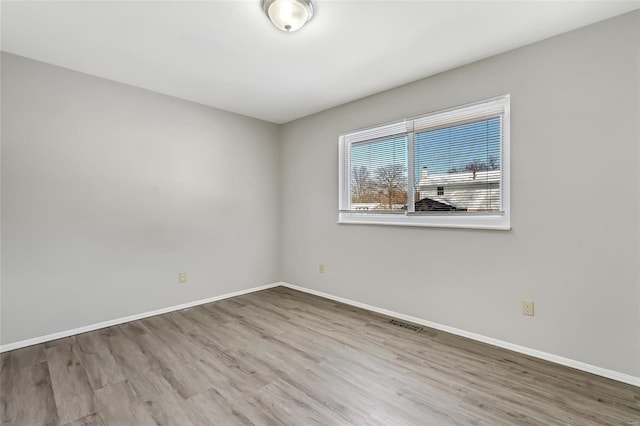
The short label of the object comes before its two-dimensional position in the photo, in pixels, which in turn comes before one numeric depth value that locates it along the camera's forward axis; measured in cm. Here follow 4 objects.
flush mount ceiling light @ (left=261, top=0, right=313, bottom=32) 178
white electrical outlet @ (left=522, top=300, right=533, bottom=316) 225
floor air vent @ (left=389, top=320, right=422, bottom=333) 275
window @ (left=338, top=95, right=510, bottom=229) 249
